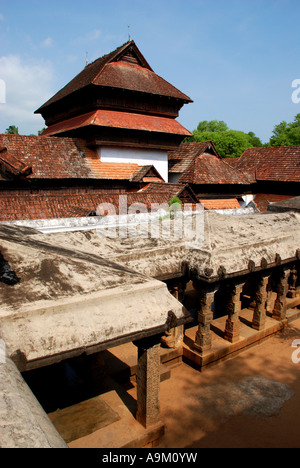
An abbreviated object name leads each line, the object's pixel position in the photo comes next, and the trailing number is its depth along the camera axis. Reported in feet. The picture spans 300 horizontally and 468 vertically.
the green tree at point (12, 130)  153.93
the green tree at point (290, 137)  168.86
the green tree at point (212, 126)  230.48
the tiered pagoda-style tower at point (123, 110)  66.08
